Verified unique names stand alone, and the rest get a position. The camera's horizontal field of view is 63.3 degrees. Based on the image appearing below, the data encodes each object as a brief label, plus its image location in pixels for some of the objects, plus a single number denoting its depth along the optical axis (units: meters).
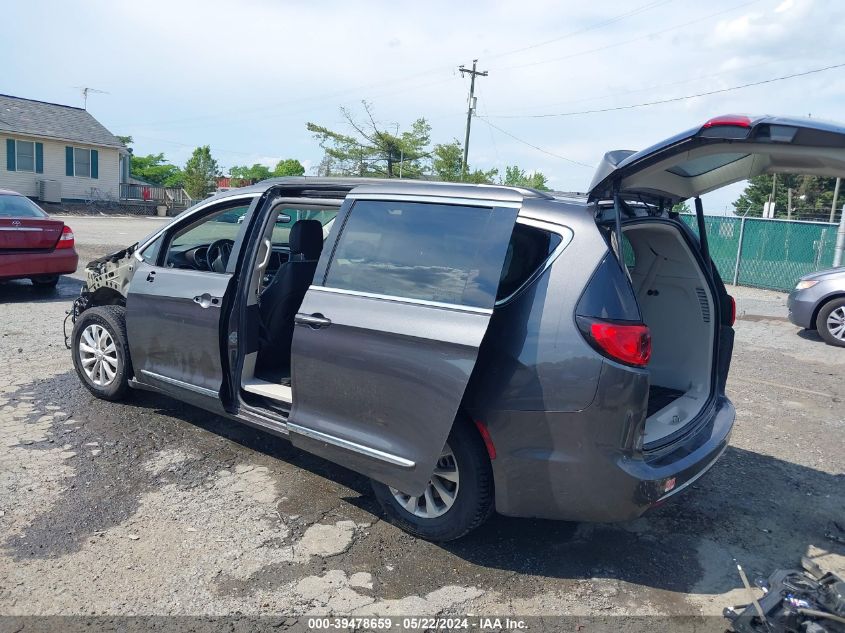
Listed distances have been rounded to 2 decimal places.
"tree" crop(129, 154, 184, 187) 71.19
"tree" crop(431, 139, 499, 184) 34.53
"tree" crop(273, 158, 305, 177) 60.88
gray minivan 3.12
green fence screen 14.46
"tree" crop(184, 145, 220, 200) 45.12
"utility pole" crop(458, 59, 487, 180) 36.61
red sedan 9.55
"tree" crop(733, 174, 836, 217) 50.69
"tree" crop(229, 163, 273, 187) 73.18
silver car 9.58
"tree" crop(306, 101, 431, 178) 34.31
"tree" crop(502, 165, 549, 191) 49.50
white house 33.03
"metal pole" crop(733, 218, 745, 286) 15.42
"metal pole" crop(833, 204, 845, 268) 13.48
